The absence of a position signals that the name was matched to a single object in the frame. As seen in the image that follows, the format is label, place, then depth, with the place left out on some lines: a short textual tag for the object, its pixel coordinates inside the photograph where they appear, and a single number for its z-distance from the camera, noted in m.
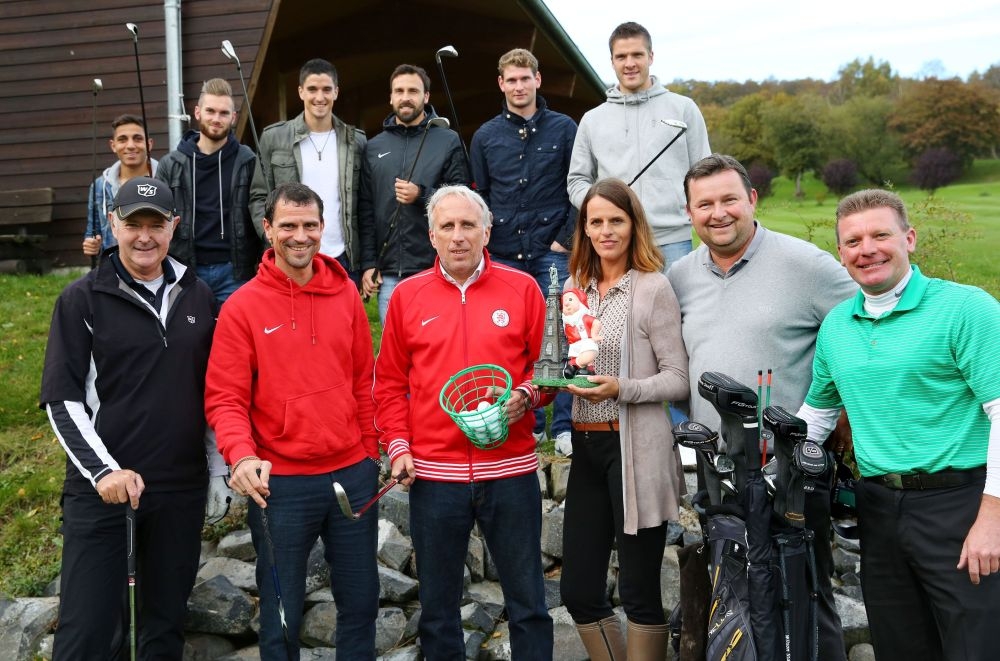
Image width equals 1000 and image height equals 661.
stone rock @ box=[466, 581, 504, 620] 5.46
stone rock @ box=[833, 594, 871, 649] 5.15
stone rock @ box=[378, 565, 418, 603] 5.44
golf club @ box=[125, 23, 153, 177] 7.08
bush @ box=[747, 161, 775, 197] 35.56
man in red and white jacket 3.80
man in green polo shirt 3.11
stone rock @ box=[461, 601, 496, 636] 5.31
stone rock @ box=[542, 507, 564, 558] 5.79
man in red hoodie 3.82
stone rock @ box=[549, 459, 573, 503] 5.94
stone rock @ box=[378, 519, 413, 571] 5.66
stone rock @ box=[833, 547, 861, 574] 5.77
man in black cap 3.76
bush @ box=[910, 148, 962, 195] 34.86
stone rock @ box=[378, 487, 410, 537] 5.89
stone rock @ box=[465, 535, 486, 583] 5.70
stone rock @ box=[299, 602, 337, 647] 5.27
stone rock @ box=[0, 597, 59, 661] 4.94
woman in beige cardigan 3.68
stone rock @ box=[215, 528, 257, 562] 5.65
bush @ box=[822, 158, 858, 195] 33.88
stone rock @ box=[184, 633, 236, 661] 5.15
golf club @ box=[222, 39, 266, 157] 6.27
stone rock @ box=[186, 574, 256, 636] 5.18
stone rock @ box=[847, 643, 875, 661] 5.07
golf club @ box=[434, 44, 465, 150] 6.07
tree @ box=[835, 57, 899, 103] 55.88
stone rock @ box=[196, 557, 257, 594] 5.43
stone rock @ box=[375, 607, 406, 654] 5.21
